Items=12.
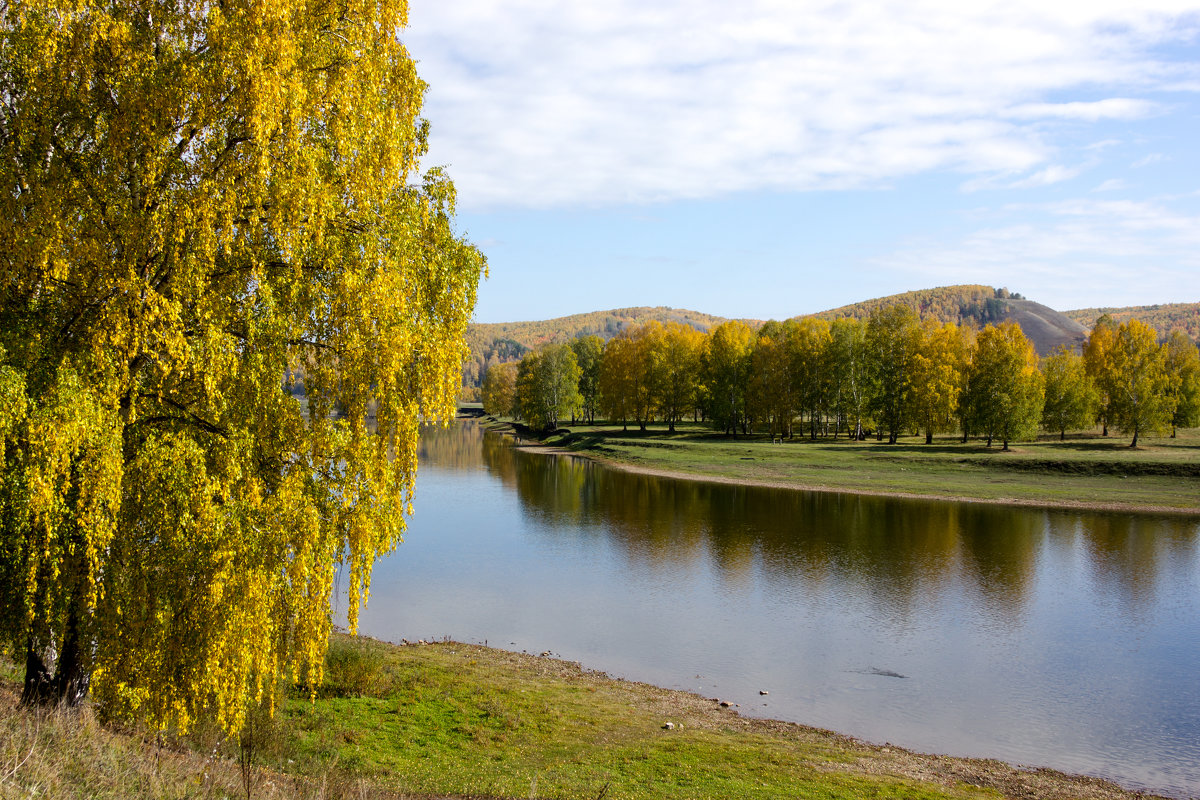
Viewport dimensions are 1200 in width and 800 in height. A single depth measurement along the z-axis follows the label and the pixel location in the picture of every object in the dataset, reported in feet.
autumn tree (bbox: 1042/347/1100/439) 278.26
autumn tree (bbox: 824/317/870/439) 286.66
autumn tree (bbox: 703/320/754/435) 316.19
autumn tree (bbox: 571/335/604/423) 423.64
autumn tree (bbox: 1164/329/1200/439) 269.85
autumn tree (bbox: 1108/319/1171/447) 239.91
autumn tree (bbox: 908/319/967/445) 260.42
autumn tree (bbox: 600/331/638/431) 350.23
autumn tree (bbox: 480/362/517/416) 529.86
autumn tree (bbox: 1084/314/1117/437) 259.39
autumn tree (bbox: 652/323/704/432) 334.65
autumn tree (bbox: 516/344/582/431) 364.38
